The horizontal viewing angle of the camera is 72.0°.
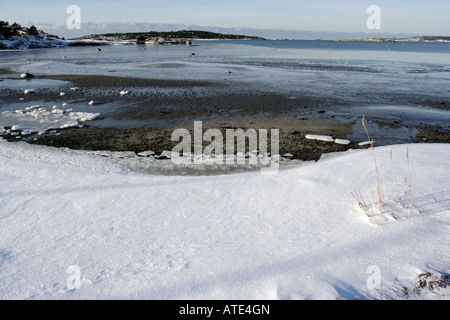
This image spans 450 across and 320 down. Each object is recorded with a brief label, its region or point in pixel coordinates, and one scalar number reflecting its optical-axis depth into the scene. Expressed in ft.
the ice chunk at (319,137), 25.12
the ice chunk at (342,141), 24.48
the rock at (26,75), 63.98
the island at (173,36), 463.54
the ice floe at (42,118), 28.89
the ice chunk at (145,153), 21.89
